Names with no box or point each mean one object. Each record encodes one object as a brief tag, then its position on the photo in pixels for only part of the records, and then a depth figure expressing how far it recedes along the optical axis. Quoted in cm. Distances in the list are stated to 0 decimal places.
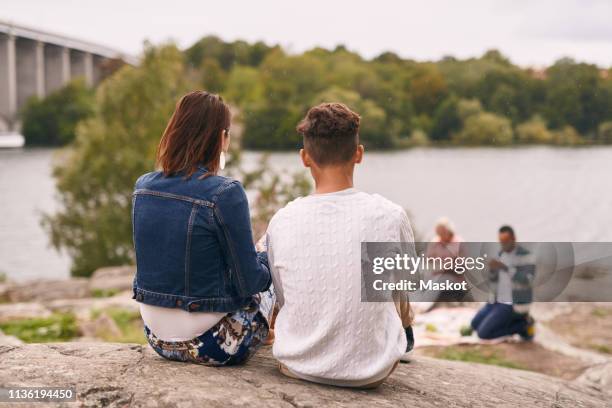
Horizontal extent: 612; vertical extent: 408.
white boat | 4798
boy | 283
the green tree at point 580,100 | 1885
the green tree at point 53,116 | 4512
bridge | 4034
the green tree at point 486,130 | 2021
